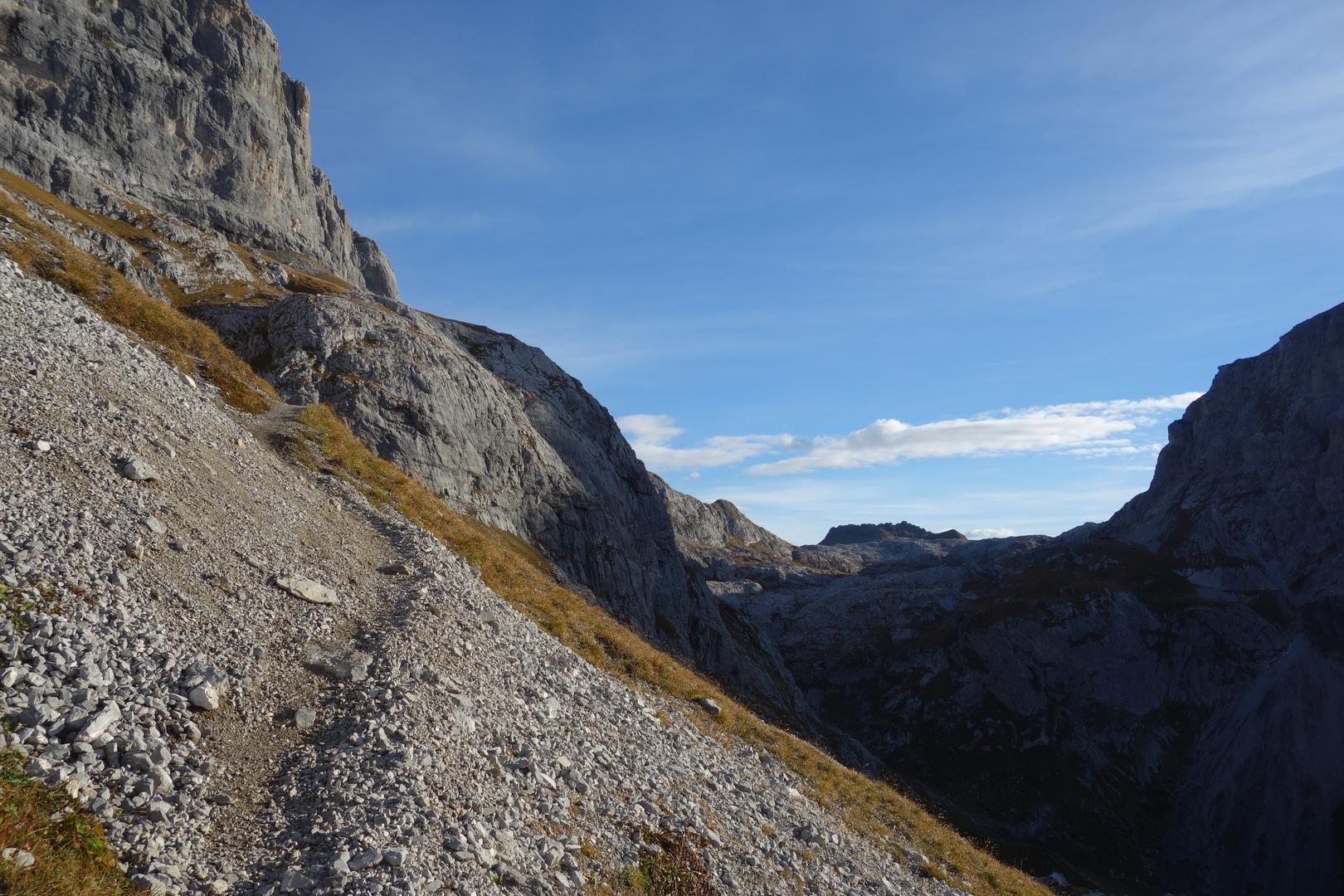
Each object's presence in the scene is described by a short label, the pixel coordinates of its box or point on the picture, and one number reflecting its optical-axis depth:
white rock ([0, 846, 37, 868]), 8.47
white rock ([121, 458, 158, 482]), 18.28
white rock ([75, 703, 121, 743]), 10.67
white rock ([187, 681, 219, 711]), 12.71
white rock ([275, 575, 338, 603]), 18.23
